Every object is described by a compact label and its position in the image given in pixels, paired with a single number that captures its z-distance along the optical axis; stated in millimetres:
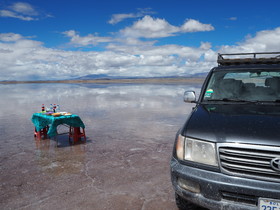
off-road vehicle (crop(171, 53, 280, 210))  2490
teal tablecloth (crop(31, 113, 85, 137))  6938
